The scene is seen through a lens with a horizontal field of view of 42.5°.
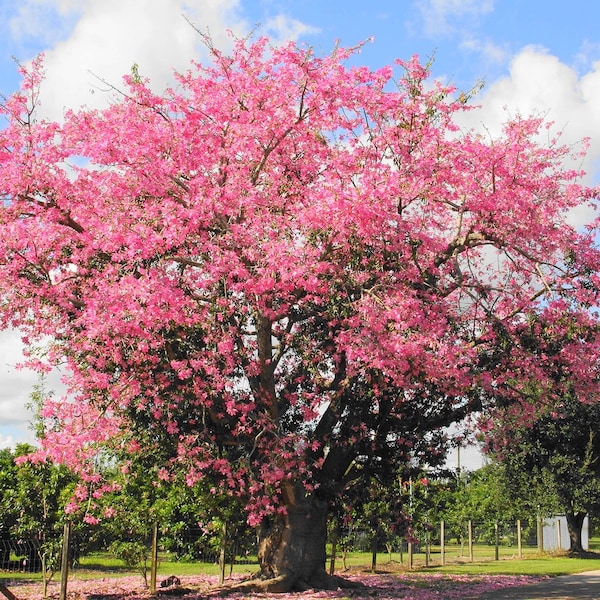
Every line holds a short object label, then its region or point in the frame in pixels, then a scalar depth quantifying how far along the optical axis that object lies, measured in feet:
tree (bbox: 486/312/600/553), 100.91
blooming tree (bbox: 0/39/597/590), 46.83
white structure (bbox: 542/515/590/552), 149.75
